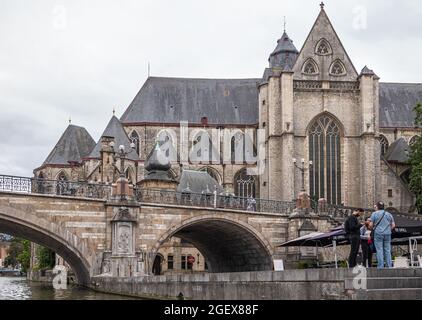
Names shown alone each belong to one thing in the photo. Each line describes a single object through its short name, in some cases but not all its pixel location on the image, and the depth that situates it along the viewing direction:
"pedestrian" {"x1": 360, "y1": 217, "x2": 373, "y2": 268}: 16.64
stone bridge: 28.91
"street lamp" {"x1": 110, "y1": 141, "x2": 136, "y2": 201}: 30.91
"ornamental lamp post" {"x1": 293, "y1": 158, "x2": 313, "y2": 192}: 50.53
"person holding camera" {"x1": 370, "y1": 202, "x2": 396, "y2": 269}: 15.41
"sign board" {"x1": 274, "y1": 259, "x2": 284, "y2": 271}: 23.81
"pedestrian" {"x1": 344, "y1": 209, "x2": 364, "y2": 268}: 15.45
